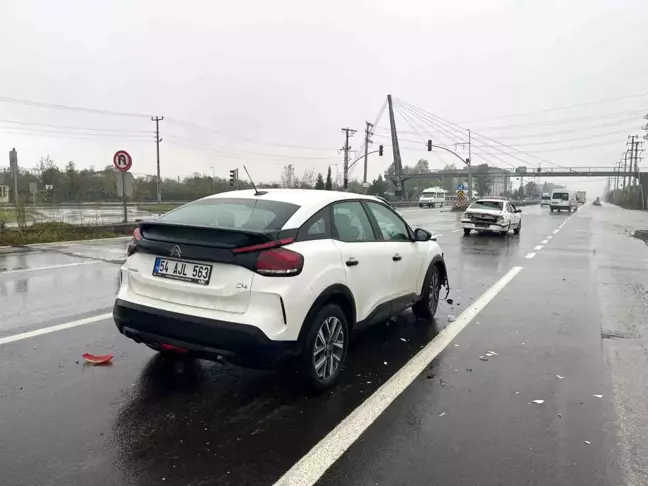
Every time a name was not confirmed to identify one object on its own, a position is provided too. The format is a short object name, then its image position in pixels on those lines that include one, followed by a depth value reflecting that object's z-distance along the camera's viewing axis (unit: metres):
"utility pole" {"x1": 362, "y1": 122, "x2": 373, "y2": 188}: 72.70
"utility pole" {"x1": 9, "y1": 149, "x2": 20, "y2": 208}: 17.06
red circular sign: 17.38
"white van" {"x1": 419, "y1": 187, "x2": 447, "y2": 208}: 64.44
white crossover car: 3.81
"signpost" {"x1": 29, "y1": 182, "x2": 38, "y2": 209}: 20.57
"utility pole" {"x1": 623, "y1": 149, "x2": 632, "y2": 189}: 134.85
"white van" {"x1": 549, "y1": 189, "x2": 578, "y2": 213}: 52.50
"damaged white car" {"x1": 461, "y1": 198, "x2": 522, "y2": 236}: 20.41
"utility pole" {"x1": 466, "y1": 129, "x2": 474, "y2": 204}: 63.91
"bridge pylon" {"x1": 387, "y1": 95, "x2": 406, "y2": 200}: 92.51
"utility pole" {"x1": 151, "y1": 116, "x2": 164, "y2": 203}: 69.08
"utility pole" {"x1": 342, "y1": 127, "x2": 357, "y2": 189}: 60.43
